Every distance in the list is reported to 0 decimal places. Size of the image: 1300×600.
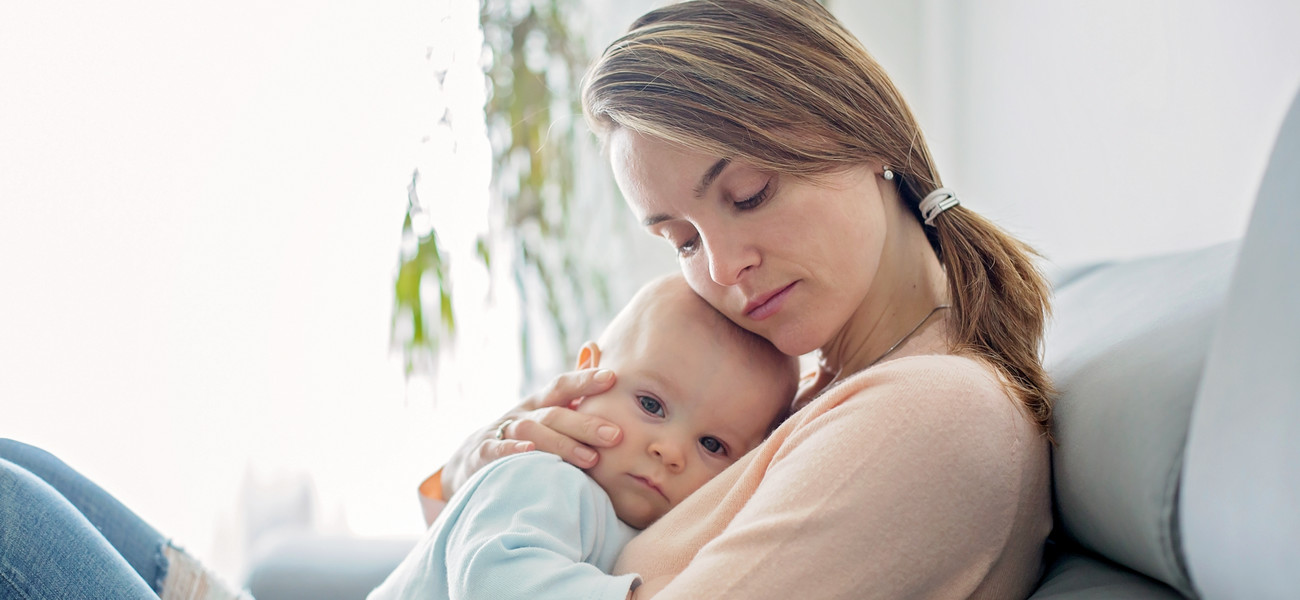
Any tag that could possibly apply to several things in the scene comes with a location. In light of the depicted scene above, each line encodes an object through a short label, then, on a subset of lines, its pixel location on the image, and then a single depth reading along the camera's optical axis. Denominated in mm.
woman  756
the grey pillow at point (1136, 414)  700
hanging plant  2641
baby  861
